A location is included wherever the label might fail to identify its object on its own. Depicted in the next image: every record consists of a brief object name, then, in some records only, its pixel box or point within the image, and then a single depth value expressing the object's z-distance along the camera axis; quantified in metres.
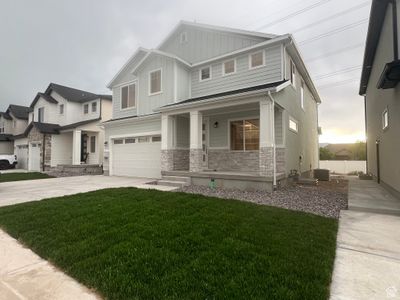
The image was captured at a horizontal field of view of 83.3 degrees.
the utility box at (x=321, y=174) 12.90
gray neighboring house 6.42
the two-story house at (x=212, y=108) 8.93
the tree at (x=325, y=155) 30.19
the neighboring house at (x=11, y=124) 23.95
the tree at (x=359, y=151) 29.67
